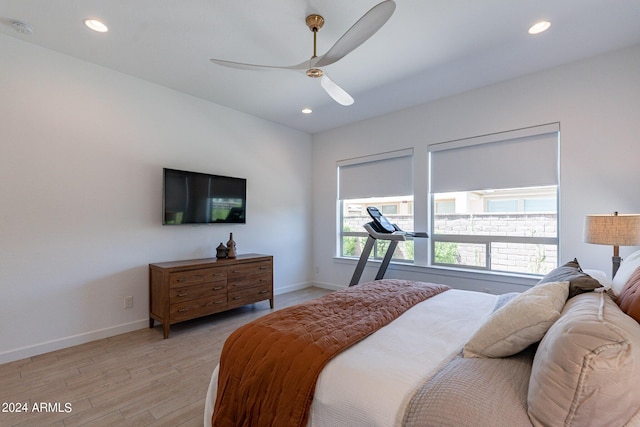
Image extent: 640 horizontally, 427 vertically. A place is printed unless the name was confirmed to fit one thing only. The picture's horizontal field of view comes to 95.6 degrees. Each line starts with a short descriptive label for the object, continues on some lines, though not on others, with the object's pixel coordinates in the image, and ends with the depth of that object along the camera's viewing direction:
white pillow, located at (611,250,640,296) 1.46
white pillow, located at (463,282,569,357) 1.12
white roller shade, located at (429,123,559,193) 3.16
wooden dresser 3.06
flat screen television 3.42
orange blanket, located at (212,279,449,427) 1.18
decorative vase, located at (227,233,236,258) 3.77
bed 0.78
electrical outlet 3.19
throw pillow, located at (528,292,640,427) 0.77
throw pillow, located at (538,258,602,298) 1.37
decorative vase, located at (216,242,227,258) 3.73
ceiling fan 1.67
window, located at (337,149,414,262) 4.30
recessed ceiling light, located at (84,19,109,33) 2.36
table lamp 2.22
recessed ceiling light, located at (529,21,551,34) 2.35
